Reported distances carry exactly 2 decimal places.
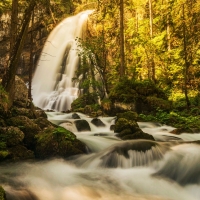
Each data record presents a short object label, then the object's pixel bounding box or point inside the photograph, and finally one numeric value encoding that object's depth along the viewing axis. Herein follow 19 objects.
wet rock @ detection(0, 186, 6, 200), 3.89
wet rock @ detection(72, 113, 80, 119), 14.94
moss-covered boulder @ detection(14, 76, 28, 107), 12.62
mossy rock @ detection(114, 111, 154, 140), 9.12
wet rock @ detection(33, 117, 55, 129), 8.93
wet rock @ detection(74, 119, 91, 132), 11.20
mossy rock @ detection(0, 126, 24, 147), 7.17
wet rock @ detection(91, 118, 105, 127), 12.34
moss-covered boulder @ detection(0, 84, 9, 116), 7.56
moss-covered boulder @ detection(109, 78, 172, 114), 14.76
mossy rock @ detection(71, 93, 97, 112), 19.63
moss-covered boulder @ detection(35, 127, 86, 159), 7.44
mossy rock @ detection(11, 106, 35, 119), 9.15
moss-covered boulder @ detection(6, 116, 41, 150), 7.70
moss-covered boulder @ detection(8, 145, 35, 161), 6.96
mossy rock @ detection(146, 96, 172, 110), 14.72
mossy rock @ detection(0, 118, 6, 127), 7.81
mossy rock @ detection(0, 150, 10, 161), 6.78
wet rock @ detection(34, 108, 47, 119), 12.31
